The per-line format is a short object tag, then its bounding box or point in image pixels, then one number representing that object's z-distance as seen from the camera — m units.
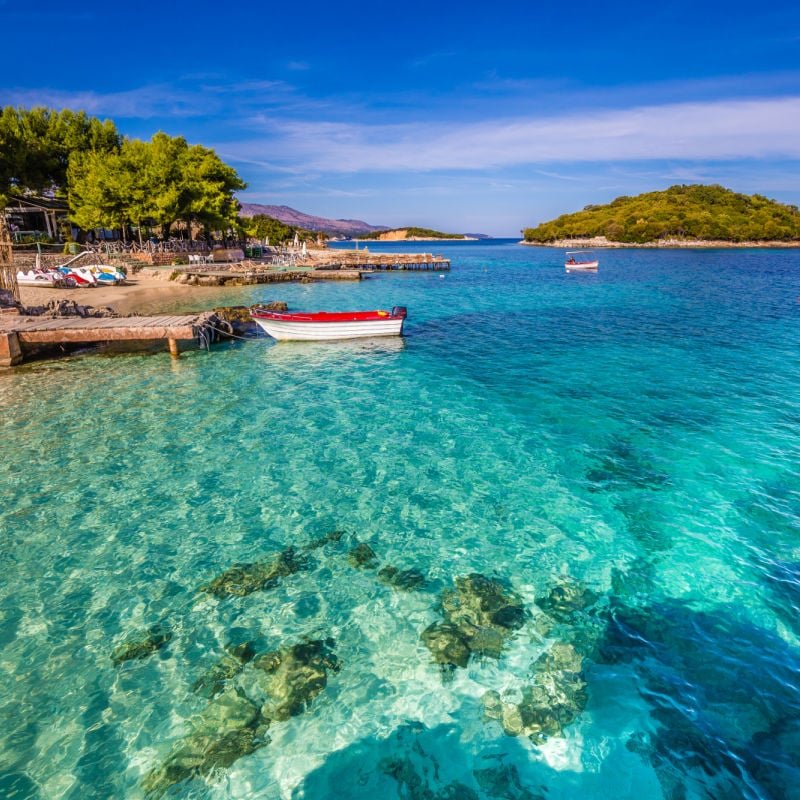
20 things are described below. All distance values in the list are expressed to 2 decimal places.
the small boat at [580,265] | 68.43
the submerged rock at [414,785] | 4.66
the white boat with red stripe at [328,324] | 23.33
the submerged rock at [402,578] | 7.47
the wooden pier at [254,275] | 44.62
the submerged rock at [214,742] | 4.80
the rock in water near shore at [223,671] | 5.73
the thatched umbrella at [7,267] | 22.56
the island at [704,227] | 163.50
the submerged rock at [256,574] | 7.39
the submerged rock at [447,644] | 6.13
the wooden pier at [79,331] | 19.11
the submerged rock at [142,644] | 6.22
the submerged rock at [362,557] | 7.99
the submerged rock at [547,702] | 5.30
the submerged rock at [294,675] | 5.51
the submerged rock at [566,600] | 6.91
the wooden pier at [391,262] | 72.56
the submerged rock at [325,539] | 8.48
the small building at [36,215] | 50.08
